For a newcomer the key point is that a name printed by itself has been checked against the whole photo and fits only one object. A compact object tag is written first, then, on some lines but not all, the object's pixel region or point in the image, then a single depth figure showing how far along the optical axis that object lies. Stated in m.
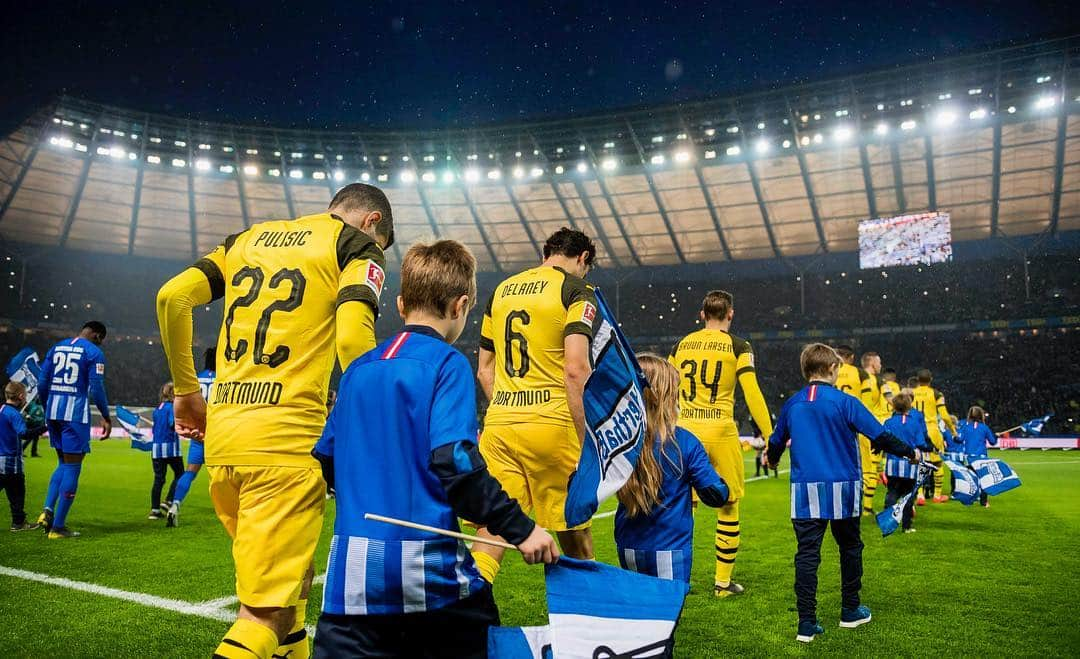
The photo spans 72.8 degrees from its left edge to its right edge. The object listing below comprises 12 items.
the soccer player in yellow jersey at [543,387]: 4.20
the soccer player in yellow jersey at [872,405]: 9.95
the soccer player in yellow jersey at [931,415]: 11.55
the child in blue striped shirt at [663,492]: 3.42
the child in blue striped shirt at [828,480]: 4.54
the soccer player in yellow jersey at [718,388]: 5.96
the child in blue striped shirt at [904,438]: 8.51
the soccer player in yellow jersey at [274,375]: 2.63
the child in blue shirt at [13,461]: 7.85
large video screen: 29.31
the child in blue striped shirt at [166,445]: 8.80
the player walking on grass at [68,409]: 7.51
